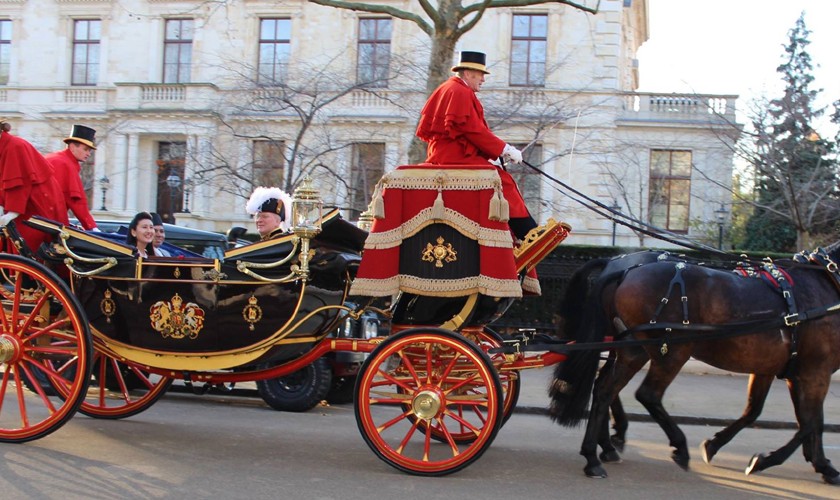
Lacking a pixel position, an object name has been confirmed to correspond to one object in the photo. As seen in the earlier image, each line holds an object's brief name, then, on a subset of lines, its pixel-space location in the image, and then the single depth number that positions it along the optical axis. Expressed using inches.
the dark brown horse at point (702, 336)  242.7
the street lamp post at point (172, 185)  902.1
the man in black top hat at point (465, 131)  236.2
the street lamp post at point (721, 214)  853.2
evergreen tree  674.8
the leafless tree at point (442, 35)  446.9
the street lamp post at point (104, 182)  1034.8
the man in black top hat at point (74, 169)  282.2
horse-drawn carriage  231.9
